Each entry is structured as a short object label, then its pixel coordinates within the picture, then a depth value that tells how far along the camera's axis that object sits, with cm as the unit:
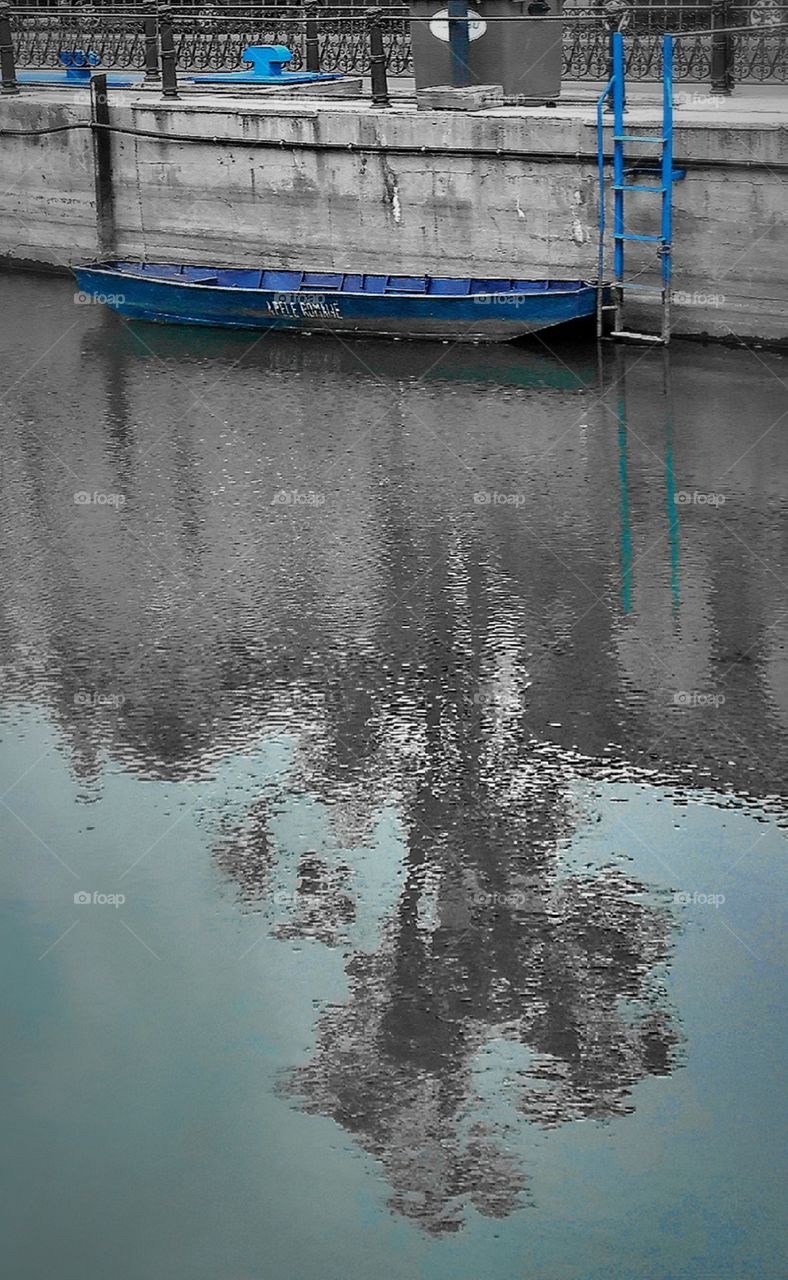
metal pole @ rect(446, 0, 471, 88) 2112
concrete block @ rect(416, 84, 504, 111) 2062
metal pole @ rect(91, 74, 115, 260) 2366
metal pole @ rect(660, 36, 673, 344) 1775
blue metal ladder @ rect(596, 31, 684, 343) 1825
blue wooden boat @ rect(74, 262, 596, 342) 1964
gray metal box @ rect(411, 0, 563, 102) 2112
